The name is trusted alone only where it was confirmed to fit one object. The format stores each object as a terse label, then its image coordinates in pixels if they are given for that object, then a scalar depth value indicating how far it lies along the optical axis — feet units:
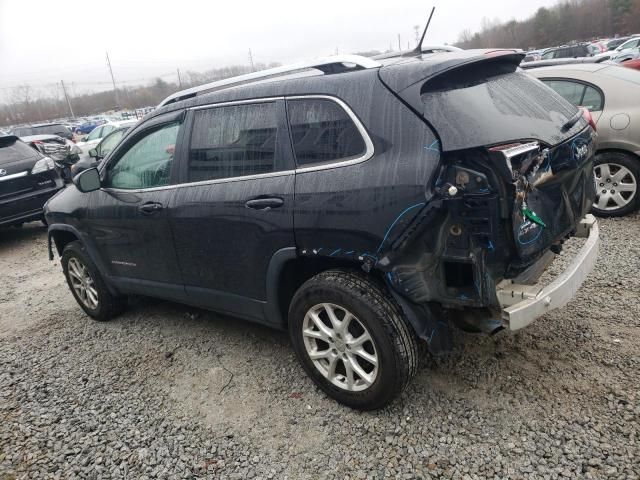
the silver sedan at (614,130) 16.83
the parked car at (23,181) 23.56
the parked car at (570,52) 71.20
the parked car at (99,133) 55.30
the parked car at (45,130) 78.48
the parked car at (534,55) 78.54
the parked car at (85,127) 115.35
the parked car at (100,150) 31.68
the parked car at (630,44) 76.32
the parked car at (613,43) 89.58
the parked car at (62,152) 41.22
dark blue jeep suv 7.47
